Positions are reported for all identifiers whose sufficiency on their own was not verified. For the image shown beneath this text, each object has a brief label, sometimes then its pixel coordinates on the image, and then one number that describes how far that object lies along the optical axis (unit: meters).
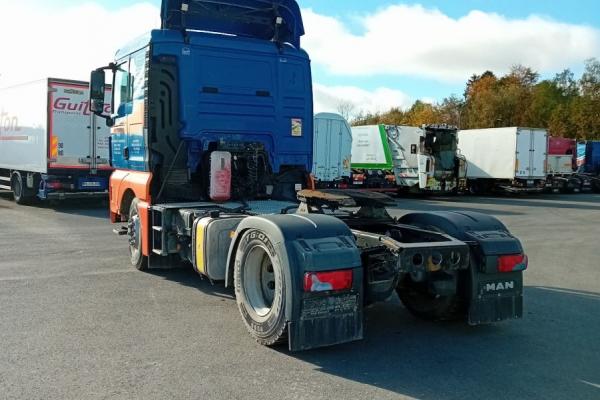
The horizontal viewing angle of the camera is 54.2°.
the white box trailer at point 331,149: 22.47
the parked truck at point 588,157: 36.47
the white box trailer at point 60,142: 16.12
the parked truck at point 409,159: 25.09
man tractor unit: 4.66
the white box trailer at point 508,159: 27.50
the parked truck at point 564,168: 32.06
